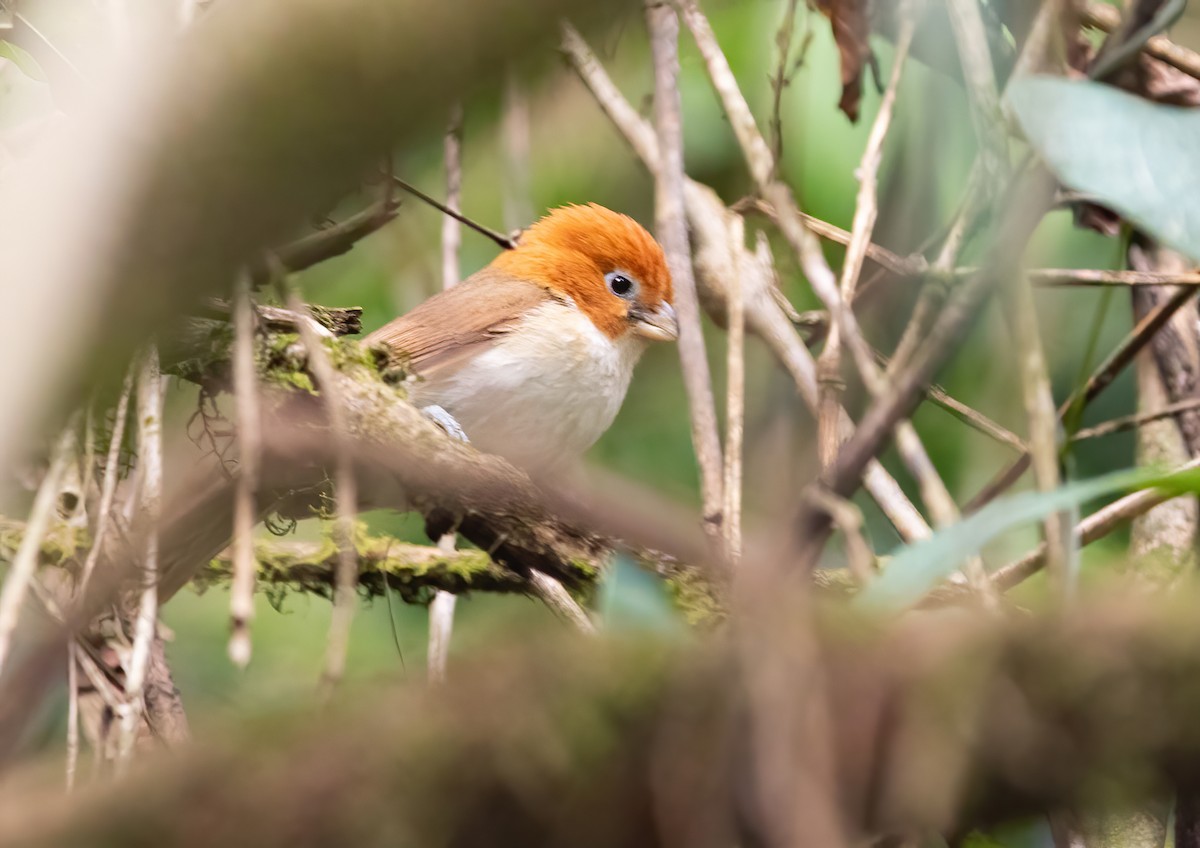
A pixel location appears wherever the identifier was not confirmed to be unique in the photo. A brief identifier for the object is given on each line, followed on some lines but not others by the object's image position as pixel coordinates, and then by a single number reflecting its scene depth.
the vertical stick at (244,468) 2.81
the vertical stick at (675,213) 4.82
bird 7.46
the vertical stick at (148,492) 3.92
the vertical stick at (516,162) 6.72
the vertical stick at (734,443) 4.32
